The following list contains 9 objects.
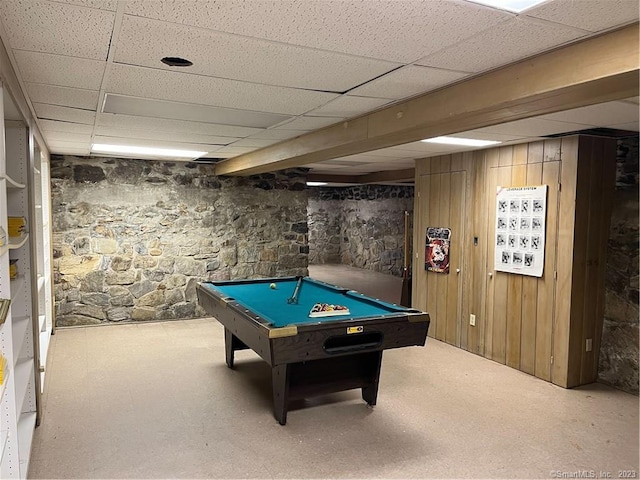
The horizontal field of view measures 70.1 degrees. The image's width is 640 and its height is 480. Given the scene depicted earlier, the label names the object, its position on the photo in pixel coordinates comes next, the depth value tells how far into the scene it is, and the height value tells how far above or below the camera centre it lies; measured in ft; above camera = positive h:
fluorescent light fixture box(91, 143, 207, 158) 14.75 +2.01
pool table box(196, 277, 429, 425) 8.90 -2.59
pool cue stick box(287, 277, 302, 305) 11.90 -2.32
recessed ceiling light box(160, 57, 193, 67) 6.10 +2.01
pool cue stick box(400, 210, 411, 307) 19.37 -3.37
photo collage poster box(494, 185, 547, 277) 12.50 -0.49
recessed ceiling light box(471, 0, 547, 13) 4.40 +2.03
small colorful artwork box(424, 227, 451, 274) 15.98 -1.36
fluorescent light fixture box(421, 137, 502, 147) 12.32 +1.97
